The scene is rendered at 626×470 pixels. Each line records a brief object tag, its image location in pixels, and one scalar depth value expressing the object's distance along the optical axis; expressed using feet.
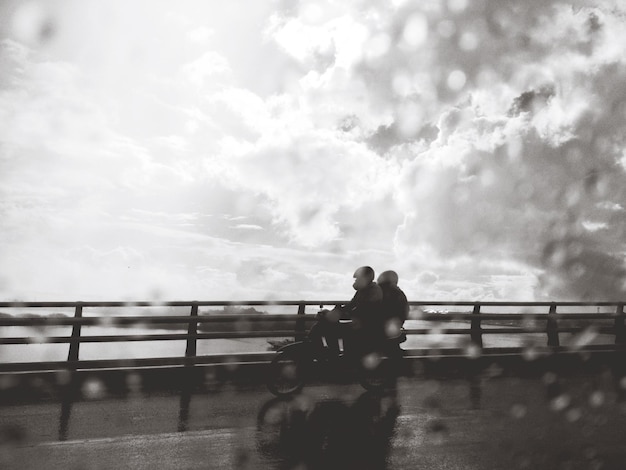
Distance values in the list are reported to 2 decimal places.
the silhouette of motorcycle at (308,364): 28.02
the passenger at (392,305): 30.53
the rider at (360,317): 28.63
